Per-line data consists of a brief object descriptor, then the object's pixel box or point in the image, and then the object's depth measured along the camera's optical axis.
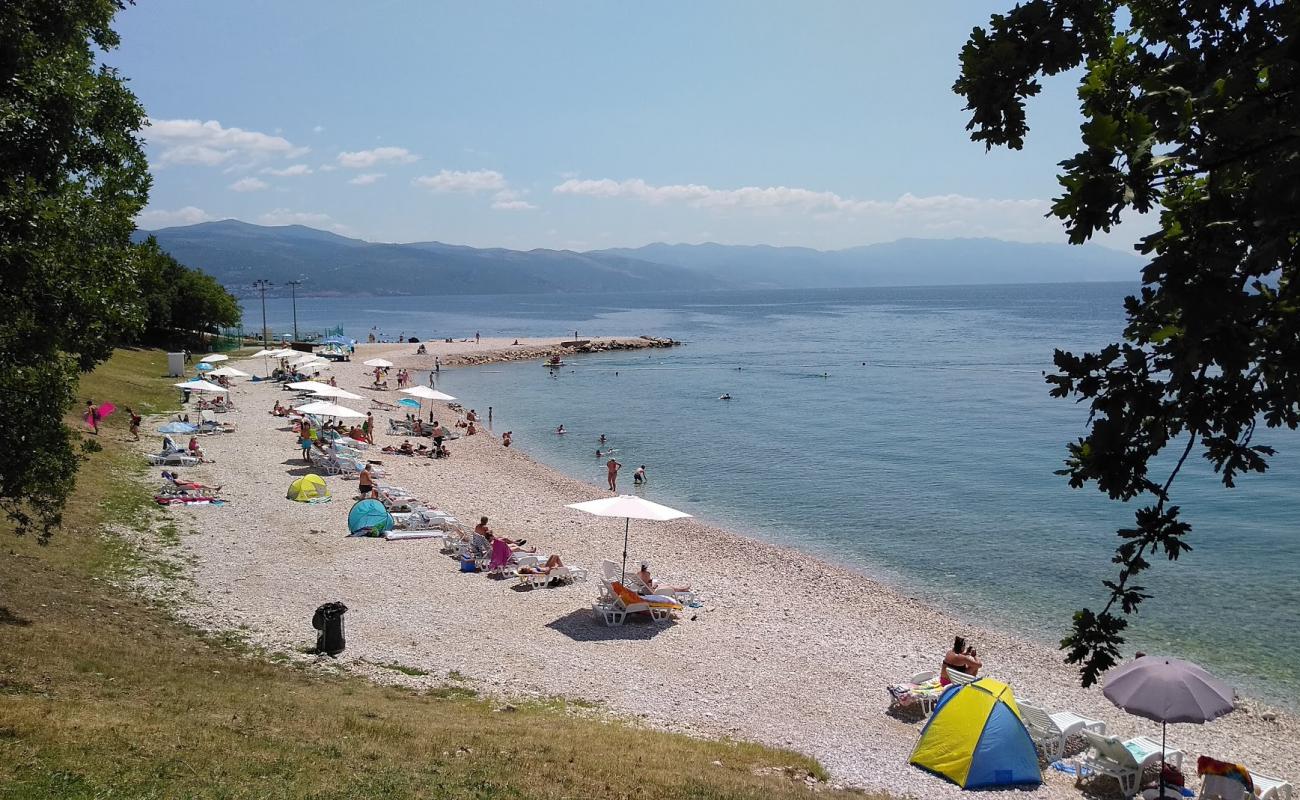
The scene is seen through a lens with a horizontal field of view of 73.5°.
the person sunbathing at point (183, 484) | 22.56
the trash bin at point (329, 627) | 13.22
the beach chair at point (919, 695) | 13.05
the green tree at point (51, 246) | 9.19
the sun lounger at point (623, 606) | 15.82
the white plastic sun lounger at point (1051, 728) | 11.91
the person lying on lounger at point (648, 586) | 16.61
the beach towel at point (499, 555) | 18.12
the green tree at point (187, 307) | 56.06
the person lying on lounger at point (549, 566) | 18.06
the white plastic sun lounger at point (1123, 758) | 11.13
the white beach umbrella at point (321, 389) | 32.96
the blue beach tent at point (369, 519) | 20.52
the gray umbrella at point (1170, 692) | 10.50
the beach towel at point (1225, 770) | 10.77
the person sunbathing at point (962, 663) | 13.79
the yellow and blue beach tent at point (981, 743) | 10.91
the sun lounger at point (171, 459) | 25.51
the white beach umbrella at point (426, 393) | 34.42
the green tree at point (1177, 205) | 3.24
